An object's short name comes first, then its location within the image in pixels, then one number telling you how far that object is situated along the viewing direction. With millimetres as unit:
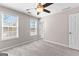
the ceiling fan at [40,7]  1666
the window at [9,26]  2379
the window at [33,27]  3749
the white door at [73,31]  2374
